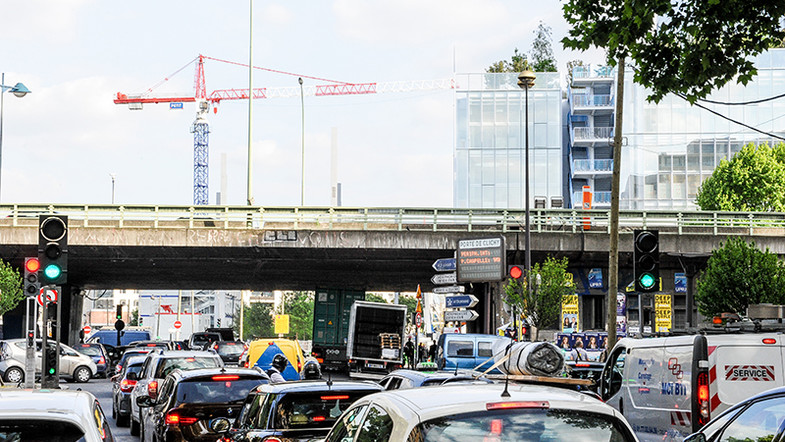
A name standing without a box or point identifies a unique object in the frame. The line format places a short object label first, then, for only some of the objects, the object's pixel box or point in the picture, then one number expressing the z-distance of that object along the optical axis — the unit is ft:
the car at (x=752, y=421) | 21.98
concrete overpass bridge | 134.41
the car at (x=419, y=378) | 44.27
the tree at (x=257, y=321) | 398.42
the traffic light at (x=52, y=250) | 52.42
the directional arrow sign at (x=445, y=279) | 101.60
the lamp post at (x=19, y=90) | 106.32
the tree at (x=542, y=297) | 126.62
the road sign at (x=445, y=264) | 103.67
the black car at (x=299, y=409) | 31.55
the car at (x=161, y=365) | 64.34
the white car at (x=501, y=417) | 17.11
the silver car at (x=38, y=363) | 121.49
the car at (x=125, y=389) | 74.43
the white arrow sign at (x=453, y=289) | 98.75
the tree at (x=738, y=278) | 120.88
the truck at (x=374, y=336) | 135.74
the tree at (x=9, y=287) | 150.61
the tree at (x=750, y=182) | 209.05
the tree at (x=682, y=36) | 41.78
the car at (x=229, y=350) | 140.48
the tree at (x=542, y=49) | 310.65
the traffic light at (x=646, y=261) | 50.21
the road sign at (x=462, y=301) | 98.17
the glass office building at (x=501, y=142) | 282.15
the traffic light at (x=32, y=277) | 53.62
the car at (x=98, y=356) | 144.97
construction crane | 557.33
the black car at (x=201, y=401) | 41.60
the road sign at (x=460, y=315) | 98.27
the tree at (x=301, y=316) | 389.80
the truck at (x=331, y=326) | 157.58
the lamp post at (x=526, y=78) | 106.83
